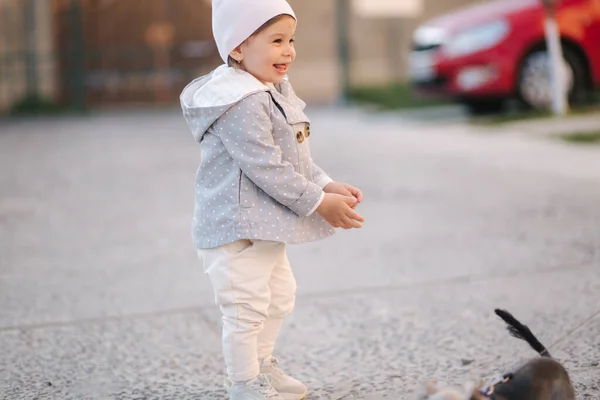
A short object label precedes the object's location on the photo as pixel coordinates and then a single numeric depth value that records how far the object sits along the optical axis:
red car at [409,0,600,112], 10.30
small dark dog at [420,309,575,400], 2.25
